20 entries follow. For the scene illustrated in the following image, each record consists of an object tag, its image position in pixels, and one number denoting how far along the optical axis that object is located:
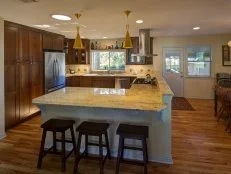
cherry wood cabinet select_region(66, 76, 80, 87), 7.38
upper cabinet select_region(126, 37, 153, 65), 7.20
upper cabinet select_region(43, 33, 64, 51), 5.53
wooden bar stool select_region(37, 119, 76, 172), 2.71
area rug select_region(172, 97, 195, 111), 5.91
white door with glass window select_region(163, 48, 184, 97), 7.41
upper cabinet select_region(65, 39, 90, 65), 7.65
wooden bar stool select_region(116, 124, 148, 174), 2.49
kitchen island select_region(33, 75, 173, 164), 2.65
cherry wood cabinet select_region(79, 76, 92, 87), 7.35
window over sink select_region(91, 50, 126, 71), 7.74
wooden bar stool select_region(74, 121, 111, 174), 2.56
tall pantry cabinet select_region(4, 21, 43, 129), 4.27
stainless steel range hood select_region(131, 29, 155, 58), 5.21
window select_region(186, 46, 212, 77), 7.19
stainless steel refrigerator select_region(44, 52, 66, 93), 5.50
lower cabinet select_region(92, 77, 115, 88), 7.18
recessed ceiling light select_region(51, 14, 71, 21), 3.75
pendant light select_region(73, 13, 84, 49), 3.19
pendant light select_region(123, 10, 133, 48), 3.40
